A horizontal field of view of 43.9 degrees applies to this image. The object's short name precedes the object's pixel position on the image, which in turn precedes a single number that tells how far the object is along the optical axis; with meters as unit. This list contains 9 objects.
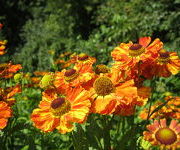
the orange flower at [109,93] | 0.20
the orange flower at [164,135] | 0.22
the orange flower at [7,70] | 0.32
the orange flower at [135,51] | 0.23
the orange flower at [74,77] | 0.22
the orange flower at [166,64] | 0.24
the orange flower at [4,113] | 0.21
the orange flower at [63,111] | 0.20
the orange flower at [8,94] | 0.27
